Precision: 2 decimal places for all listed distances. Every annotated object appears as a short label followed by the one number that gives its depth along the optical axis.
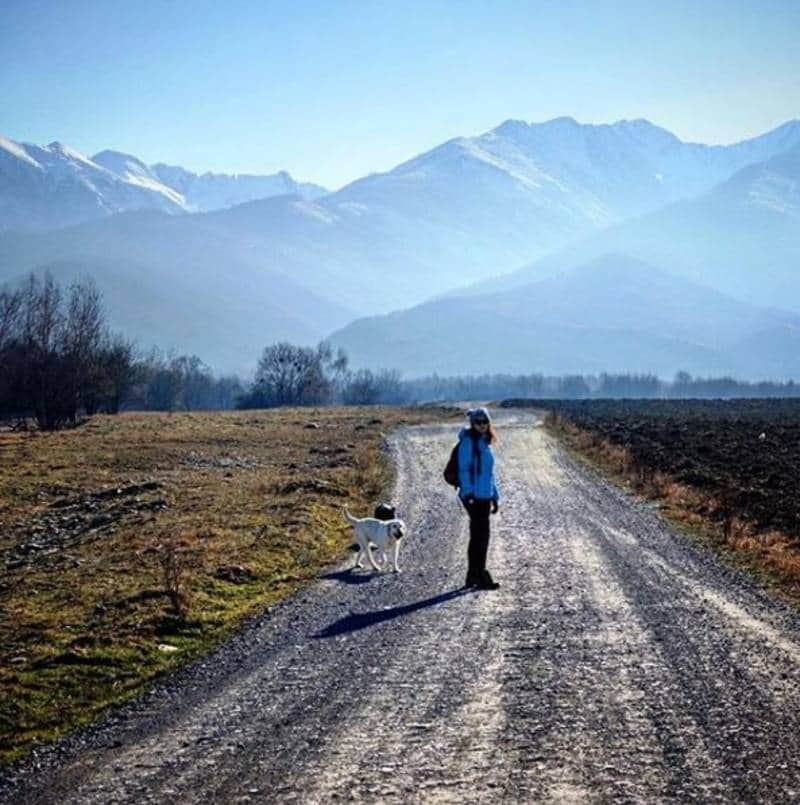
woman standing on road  15.39
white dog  17.36
